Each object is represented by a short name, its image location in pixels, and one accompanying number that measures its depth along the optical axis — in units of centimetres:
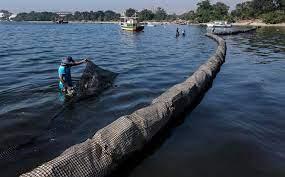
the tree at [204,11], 10327
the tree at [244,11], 9273
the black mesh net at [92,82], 1075
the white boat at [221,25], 6862
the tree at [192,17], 11341
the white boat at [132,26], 5103
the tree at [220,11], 9944
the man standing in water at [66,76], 1018
